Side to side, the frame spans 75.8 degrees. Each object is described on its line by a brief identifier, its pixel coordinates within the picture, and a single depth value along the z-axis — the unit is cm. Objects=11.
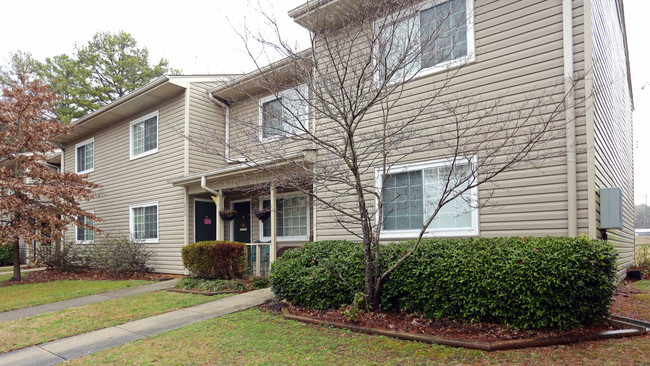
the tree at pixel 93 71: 2934
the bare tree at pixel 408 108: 593
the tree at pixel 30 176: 1202
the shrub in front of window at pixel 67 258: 1469
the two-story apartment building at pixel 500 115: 622
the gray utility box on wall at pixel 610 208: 632
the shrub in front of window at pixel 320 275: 626
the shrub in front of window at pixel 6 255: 2038
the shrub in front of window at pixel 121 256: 1266
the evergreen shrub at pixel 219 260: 966
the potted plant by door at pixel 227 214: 1174
